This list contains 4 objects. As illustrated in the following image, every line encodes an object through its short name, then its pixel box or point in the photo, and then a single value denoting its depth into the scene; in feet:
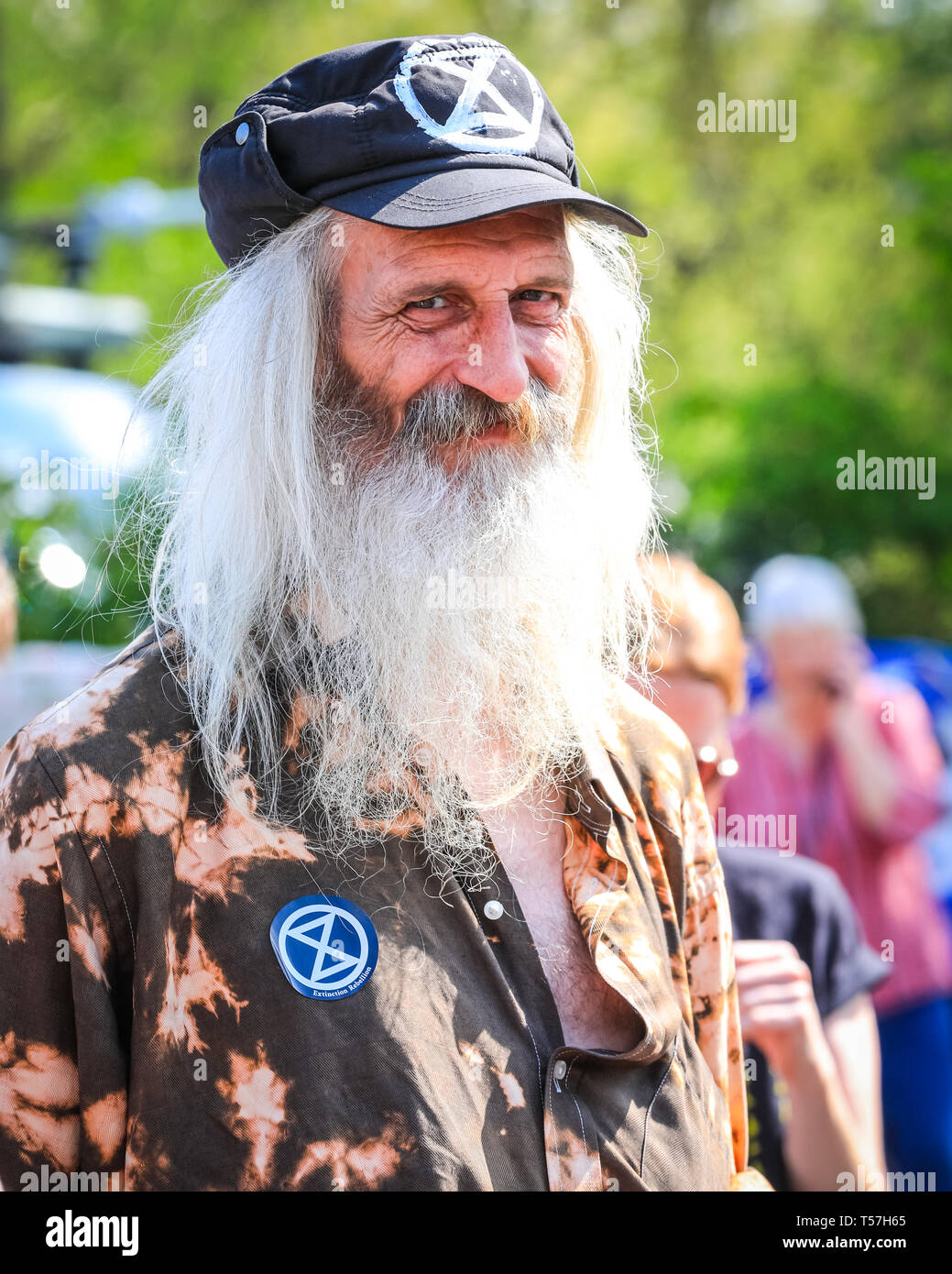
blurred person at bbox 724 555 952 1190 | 12.76
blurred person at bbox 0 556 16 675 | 13.12
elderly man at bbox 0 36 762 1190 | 5.03
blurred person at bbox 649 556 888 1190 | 8.57
